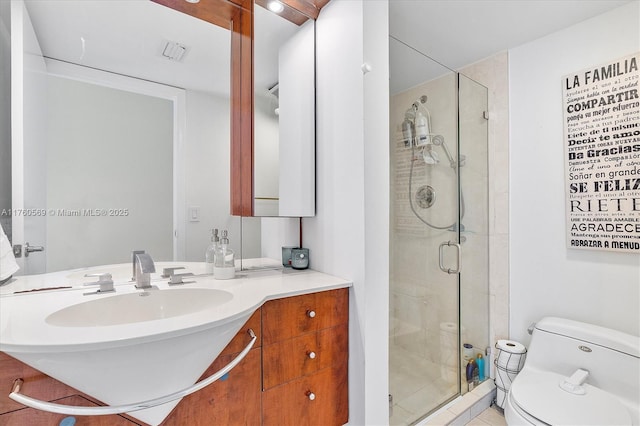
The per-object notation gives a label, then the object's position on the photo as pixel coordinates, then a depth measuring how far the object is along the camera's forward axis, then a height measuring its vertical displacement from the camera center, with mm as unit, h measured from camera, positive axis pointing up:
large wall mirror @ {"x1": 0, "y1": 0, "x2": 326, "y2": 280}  1078 +346
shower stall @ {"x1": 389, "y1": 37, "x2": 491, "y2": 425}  1513 -116
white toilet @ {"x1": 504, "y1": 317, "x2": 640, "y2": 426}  1245 -794
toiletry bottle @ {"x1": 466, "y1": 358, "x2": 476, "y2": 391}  1884 -973
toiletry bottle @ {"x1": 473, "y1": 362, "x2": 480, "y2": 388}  1926 -1011
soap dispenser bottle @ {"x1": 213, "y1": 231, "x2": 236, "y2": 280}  1321 -209
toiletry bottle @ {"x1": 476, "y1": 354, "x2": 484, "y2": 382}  1972 -977
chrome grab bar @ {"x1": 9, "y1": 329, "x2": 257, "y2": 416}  695 -444
